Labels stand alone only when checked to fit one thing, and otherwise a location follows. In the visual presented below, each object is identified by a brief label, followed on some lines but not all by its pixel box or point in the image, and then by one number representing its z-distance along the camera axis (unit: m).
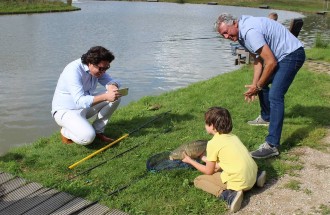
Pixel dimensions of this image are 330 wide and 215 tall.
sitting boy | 3.58
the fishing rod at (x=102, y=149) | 4.56
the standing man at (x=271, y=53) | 4.23
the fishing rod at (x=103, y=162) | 4.34
